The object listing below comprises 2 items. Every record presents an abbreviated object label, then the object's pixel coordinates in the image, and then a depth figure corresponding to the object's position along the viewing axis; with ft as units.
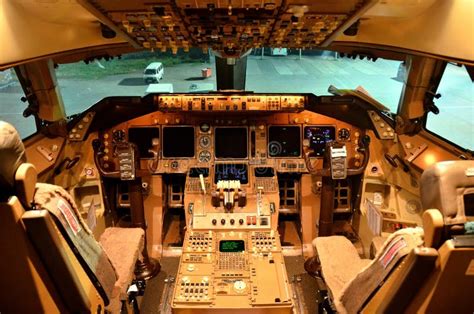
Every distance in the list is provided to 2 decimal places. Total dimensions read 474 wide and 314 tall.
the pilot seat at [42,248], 4.92
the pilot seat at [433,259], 4.87
